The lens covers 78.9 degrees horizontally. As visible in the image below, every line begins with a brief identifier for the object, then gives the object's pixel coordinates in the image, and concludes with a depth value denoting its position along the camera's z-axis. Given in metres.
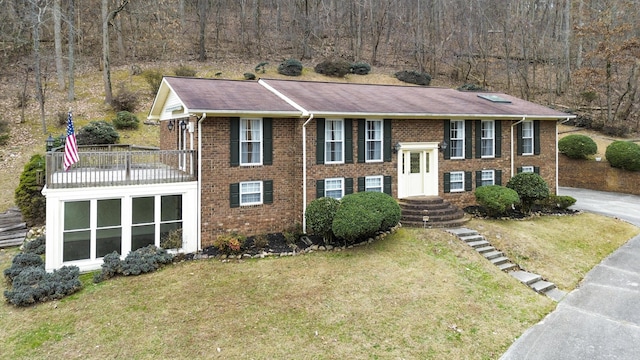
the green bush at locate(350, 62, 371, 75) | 42.34
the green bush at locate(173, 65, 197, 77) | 33.69
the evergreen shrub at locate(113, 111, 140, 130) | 25.28
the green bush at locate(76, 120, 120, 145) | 22.42
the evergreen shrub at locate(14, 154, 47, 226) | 16.70
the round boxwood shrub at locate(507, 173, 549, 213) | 17.30
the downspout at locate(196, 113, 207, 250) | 13.31
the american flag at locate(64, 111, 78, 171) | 11.89
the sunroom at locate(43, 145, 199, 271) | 11.92
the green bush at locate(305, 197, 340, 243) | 13.17
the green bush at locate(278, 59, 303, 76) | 39.41
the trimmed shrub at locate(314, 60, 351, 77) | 40.47
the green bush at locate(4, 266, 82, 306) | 10.34
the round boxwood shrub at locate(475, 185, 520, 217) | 16.34
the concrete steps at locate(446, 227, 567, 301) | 11.45
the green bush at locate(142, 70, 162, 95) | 30.96
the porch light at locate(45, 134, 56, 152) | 13.55
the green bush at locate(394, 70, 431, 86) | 42.03
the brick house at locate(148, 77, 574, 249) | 13.77
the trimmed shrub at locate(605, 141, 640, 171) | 23.09
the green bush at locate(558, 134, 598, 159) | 25.44
